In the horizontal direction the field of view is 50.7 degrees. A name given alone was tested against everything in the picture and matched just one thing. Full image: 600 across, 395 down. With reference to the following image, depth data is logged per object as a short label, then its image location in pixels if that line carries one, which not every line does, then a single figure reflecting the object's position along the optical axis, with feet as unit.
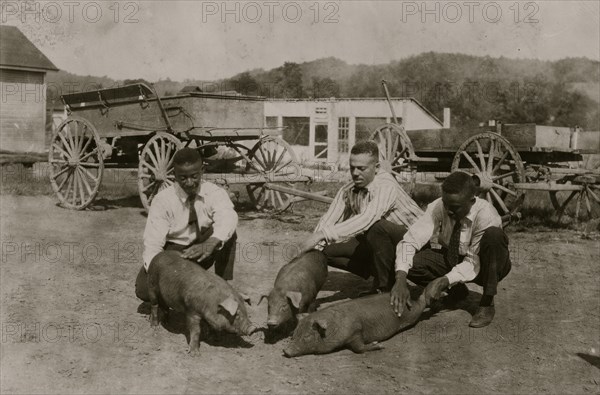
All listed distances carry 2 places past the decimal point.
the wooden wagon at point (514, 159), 32.99
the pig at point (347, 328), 15.55
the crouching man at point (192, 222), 17.57
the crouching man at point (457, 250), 17.53
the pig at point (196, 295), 15.53
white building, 81.25
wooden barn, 75.77
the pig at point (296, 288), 16.52
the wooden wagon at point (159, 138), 36.22
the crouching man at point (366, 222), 18.81
